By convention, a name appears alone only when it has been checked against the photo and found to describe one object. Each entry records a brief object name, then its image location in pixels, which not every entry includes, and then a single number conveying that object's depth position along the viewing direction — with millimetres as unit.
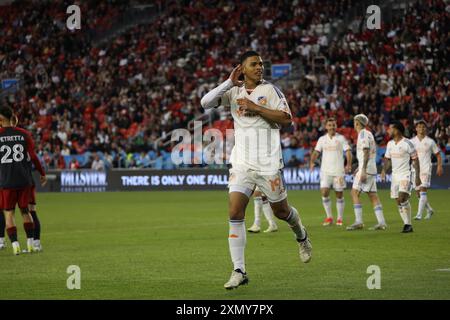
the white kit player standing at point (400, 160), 17505
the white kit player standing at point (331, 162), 19250
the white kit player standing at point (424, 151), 20934
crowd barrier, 36219
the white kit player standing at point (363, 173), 17953
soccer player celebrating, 9992
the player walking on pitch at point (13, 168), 13672
